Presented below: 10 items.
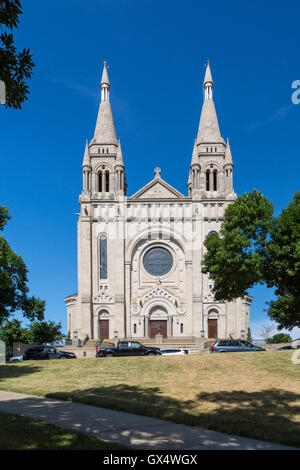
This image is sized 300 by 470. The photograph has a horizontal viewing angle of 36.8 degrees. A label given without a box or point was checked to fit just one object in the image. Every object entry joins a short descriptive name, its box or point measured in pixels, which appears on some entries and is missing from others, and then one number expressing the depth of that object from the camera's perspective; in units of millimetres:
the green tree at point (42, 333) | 57594
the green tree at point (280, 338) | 62031
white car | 34688
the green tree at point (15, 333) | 57844
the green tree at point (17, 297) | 39562
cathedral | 51938
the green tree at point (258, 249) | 28594
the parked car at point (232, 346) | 29812
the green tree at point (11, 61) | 7879
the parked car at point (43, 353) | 31812
